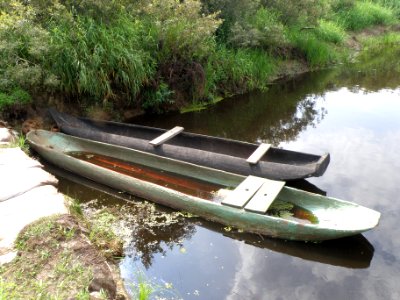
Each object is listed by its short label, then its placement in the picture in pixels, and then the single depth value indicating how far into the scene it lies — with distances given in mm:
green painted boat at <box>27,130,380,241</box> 5125
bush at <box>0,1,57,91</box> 7852
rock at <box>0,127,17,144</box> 6633
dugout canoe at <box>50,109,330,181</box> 6362
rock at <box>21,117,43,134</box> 8188
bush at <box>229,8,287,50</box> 11812
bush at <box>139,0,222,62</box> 9680
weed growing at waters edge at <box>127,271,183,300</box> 4449
